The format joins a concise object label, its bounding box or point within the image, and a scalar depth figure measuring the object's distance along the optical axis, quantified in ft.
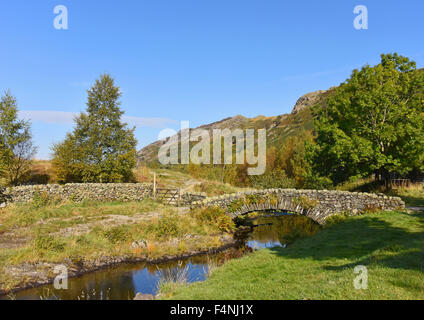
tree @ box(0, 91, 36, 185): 98.63
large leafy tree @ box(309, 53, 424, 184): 75.25
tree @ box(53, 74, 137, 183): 106.83
